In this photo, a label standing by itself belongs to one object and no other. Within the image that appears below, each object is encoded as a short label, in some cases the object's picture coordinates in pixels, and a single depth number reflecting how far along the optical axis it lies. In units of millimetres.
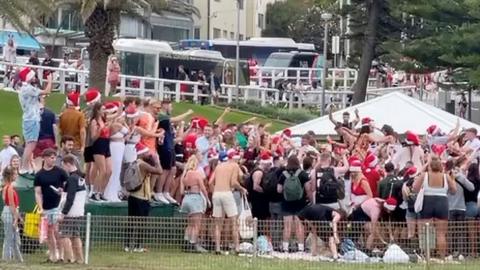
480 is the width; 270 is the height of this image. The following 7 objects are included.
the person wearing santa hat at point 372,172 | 23406
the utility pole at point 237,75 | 52094
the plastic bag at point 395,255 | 21375
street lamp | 47881
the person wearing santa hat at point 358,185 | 23000
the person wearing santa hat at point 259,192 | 23406
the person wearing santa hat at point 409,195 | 22719
